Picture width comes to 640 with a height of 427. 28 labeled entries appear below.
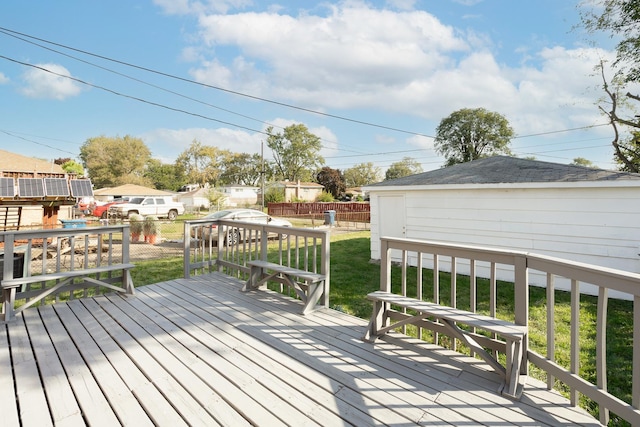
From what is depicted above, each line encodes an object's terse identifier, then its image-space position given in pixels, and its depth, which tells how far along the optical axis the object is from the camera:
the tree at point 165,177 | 54.84
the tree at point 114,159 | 42.62
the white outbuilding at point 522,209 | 5.78
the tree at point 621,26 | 7.81
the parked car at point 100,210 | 20.79
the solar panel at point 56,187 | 9.74
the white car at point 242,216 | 11.41
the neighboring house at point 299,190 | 36.99
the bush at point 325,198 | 33.84
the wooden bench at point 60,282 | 3.27
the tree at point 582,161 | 44.92
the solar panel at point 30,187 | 9.38
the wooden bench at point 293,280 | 3.67
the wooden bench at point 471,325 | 2.04
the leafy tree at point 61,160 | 48.55
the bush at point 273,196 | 31.99
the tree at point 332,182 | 46.53
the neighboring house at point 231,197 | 37.09
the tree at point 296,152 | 47.38
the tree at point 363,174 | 57.19
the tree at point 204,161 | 48.91
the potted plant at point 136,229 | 11.59
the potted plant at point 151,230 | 11.35
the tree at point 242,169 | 50.19
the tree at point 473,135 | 31.78
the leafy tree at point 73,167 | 39.01
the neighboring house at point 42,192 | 9.30
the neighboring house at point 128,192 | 29.55
